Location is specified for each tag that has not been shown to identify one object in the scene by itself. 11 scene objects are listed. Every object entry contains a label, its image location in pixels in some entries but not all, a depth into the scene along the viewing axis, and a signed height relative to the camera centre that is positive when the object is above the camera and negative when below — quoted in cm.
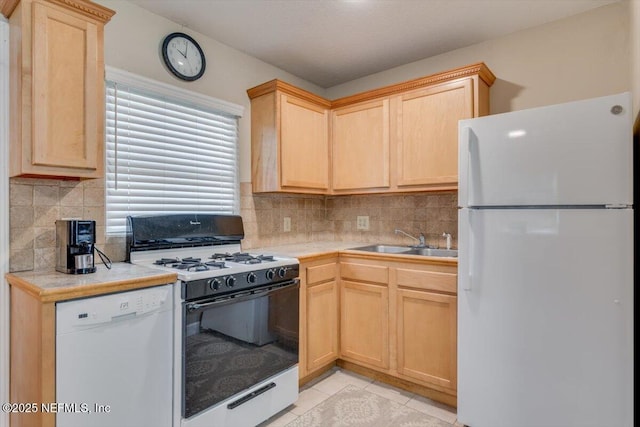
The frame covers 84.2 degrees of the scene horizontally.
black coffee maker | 163 -14
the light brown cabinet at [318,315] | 237 -70
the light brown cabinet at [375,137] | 245 +61
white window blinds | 208 +43
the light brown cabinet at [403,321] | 216 -70
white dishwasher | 134 -59
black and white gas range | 168 -56
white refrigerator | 150 -24
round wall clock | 228 +107
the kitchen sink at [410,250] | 265 -28
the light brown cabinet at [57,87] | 154 +58
